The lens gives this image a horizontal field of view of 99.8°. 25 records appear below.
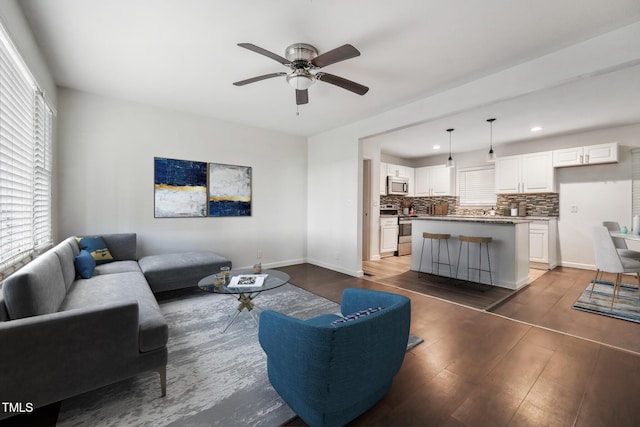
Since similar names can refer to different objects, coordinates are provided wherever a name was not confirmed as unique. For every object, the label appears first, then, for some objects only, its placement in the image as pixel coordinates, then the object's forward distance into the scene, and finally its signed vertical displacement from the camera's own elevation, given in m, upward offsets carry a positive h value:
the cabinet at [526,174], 5.34 +0.79
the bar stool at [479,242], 3.96 -0.48
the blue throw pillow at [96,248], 3.28 -0.45
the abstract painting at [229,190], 4.55 +0.38
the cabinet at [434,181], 7.00 +0.82
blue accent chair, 1.25 -0.74
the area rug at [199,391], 1.54 -1.18
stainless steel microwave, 6.83 +0.69
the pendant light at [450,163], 5.55 +1.00
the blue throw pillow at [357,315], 1.36 -0.56
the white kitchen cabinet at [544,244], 5.19 -0.63
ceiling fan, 2.43 +1.27
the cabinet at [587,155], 4.64 +1.02
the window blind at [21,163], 1.92 +0.43
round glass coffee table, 2.48 -0.72
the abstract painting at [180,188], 4.07 +0.37
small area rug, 3.00 -1.13
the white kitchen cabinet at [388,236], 6.38 -0.59
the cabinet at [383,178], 6.63 +0.82
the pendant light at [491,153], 4.53 +1.06
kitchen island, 3.91 -0.58
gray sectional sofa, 1.35 -0.72
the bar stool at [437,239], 4.41 -0.49
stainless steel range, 6.73 -0.50
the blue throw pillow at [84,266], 2.76 -0.56
